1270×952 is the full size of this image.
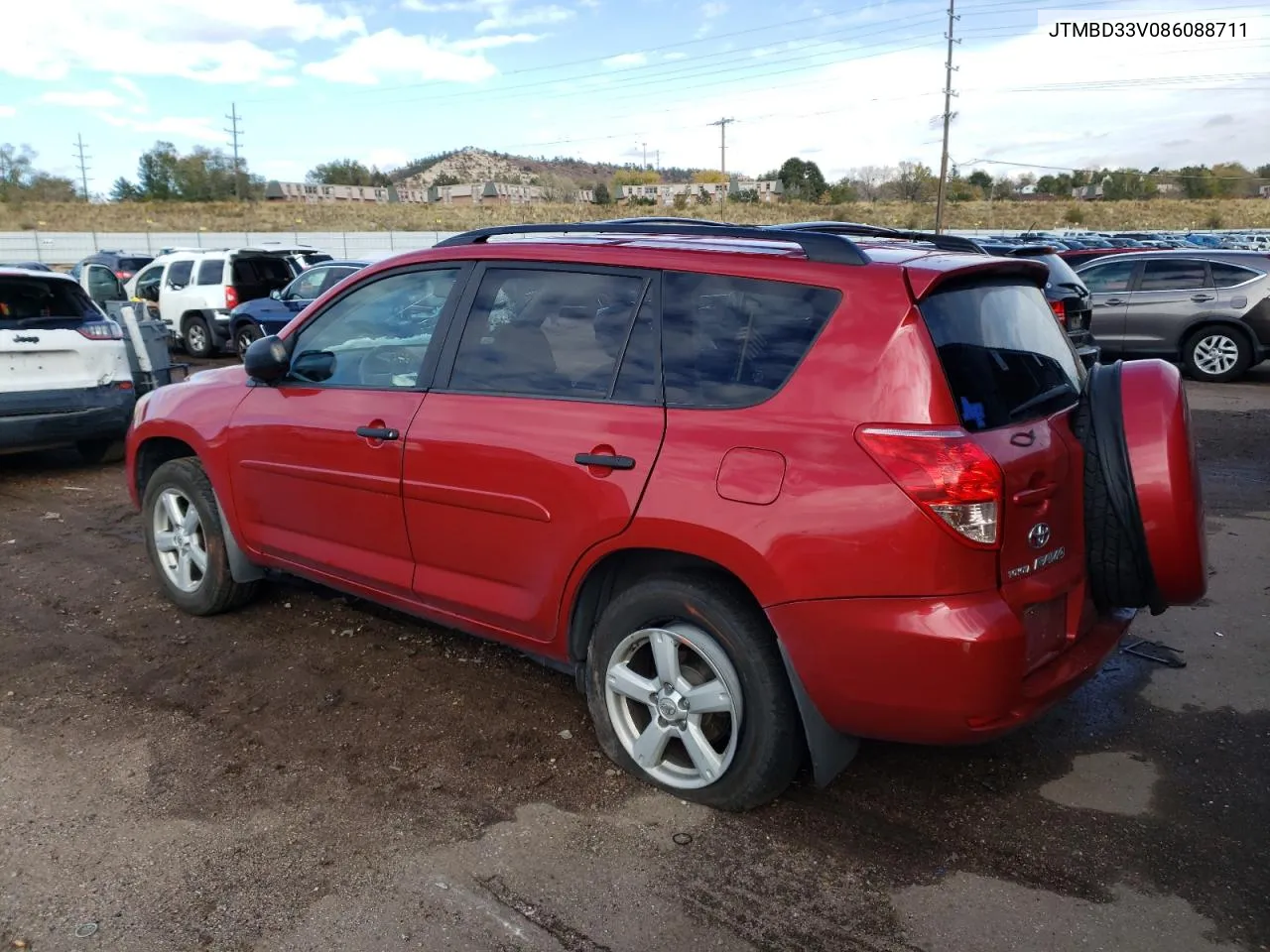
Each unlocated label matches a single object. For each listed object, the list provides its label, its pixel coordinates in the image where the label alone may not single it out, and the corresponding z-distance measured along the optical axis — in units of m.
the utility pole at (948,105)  48.77
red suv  2.78
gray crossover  12.93
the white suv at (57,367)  7.57
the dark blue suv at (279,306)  14.98
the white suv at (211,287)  16.97
